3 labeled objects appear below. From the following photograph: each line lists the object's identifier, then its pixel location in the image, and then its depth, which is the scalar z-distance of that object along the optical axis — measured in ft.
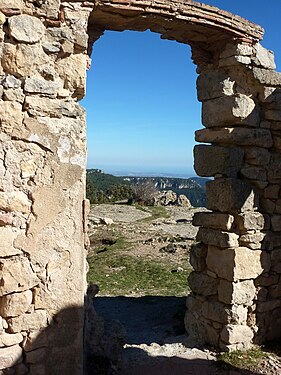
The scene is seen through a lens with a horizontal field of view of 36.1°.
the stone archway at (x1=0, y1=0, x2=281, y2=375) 12.81
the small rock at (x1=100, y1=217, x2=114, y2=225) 54.28
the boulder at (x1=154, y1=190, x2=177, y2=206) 84.84
